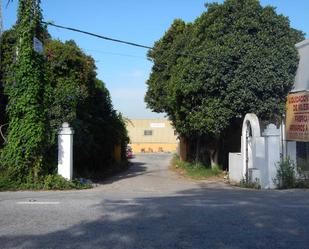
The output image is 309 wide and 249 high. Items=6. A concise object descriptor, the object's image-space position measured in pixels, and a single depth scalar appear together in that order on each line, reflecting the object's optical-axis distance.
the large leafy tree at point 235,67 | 20.97
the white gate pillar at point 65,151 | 17.53
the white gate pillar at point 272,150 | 17.69
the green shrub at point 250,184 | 17.90
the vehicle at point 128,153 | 42.22
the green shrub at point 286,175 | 17.09
